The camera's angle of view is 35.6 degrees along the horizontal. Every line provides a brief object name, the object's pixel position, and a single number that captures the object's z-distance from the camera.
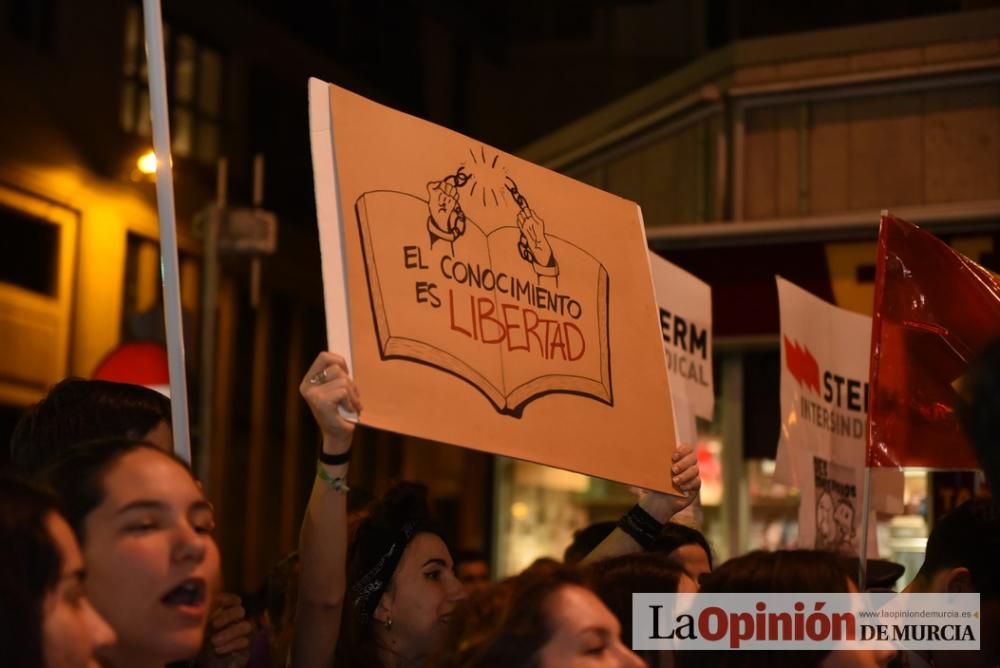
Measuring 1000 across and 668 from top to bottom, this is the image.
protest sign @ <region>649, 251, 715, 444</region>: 5.25
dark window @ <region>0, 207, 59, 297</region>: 13.79
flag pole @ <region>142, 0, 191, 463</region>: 3.11
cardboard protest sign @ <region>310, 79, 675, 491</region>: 2.94
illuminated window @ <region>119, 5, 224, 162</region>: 15.63
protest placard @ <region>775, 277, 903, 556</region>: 5.09
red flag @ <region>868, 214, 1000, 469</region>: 4.09
